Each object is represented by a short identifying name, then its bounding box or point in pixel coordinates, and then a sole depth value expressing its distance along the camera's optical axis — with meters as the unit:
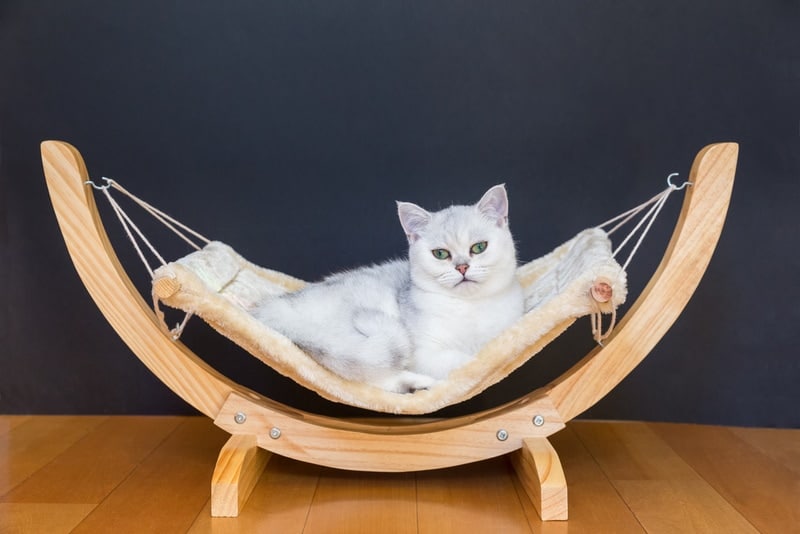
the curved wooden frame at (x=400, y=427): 1.86
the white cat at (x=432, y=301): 2.01
